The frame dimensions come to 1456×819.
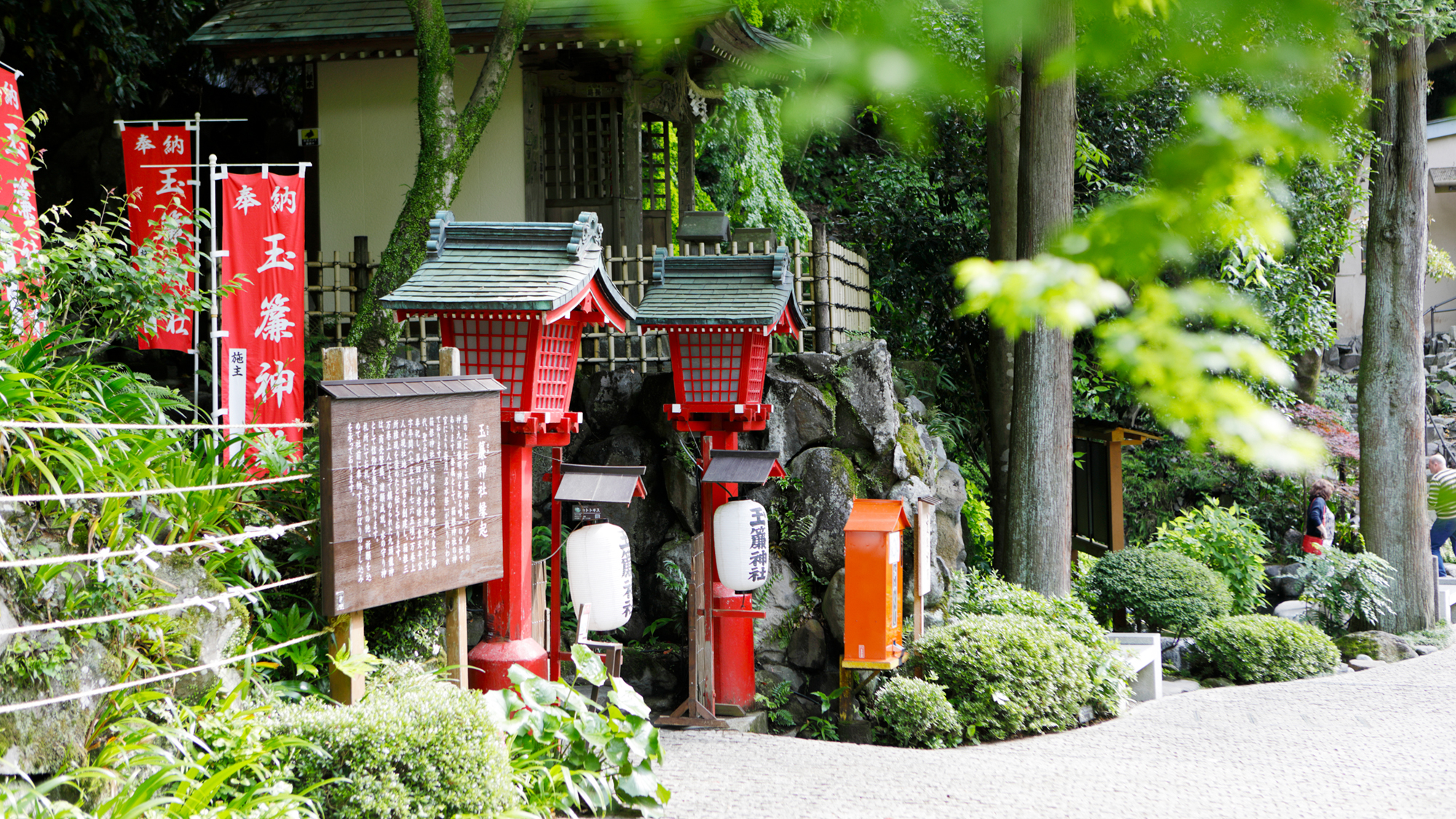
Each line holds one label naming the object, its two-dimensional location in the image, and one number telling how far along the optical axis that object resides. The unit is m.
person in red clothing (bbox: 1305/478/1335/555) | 13.27
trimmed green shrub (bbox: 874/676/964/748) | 7.48
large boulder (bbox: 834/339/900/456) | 9.59
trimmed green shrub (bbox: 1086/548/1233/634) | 10.55
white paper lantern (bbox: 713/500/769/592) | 7.84
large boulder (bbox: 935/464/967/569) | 10.38
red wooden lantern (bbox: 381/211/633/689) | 6.26
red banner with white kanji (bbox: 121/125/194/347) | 9.16
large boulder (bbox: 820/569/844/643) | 8.93
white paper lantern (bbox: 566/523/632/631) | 6.72
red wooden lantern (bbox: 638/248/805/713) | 8.09
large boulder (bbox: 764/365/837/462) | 9.58
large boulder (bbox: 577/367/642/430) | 9.82
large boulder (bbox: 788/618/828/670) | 9.06
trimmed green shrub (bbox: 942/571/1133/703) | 8.19
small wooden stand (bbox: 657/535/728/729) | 7.94
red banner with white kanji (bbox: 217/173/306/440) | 8.31
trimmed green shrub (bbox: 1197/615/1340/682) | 9.57
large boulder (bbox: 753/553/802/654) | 9.09
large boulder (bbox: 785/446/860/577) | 9.26
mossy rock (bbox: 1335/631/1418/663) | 10.56
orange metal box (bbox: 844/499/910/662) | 7.82
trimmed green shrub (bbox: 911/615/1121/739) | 7.59
